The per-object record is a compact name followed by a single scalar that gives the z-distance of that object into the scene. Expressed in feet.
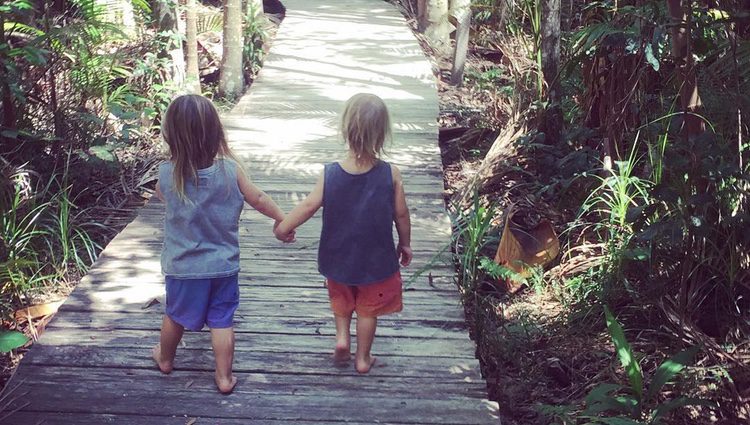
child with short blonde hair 12.50
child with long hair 11.92
